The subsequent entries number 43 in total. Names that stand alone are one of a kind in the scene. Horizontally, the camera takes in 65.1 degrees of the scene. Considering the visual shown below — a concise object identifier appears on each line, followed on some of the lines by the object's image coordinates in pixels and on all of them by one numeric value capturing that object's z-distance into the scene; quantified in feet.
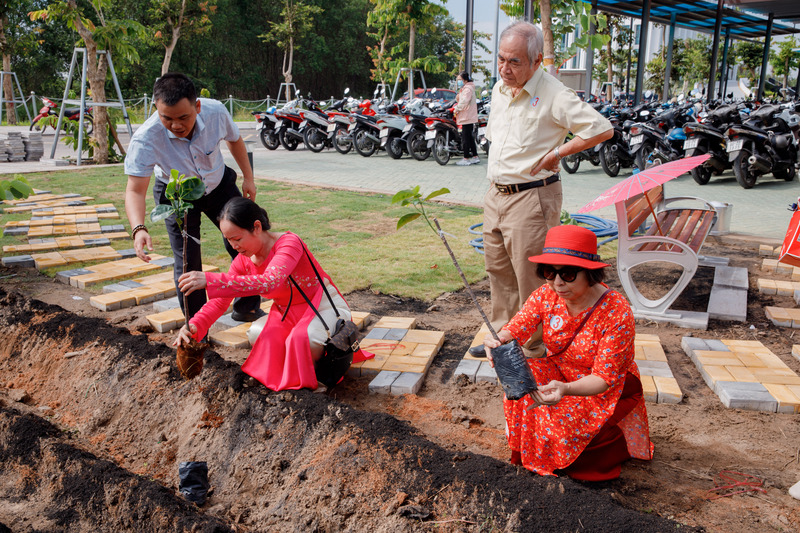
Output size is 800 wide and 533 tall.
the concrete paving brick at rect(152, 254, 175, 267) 18.11
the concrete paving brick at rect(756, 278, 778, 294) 15.92
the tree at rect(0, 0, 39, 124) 72.38
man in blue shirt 10.02
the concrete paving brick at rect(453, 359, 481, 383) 11.09
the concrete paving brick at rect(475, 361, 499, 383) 10.93
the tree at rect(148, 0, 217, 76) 82.02
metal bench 13.64
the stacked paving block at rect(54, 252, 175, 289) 16.52
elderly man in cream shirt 10.07
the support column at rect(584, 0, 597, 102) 57.21
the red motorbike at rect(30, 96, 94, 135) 46.72
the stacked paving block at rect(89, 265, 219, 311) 14.83
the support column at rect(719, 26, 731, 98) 89.51
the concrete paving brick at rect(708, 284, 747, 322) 14.21
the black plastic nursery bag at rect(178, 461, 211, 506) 7.95
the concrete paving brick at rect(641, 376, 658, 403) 10.28
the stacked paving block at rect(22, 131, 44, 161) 44.88
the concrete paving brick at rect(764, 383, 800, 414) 9.89
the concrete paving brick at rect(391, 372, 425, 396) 10.37
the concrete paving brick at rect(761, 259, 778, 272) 17.99
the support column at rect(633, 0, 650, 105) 55.72
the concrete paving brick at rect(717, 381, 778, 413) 9.98
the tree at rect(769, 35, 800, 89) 121.08
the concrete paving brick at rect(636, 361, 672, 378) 11.04
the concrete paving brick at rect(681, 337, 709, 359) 12.28
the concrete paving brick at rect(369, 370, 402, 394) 10.45
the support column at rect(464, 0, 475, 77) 44.28
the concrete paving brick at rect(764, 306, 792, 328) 13.88
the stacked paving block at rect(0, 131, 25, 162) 44.01
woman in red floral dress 7.25
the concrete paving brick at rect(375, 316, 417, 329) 13.37
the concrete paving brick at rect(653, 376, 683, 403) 10.23
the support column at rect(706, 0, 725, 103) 69.26
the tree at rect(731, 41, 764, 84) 124.16
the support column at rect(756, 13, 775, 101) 83.60
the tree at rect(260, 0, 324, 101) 103.50
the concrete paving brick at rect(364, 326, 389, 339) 12.79
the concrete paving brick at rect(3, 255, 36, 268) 18.02
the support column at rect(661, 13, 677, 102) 70.40
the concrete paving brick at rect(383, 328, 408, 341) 12.69
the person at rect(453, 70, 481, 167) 37.83
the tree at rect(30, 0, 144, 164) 36.04
